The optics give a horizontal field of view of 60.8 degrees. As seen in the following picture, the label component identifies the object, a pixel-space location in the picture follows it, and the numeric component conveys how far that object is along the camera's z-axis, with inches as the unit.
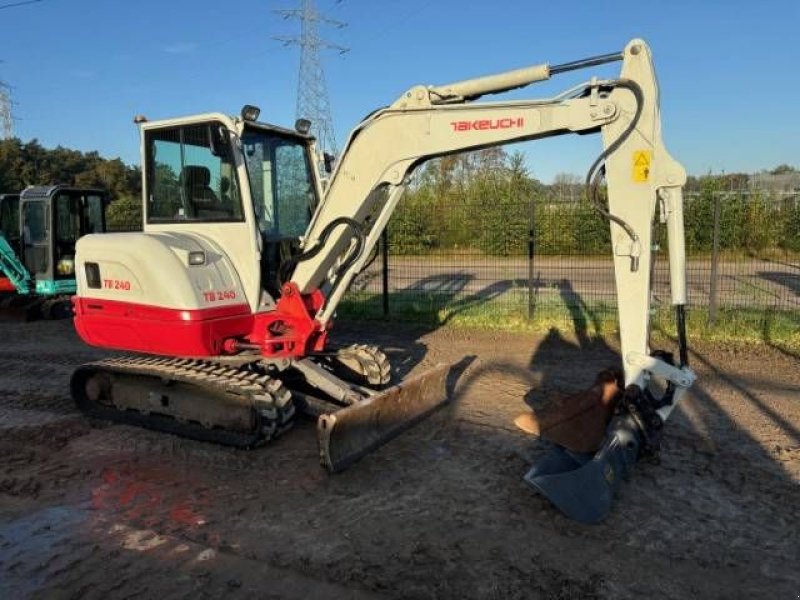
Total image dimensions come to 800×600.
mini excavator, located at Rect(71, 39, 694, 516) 186.9
